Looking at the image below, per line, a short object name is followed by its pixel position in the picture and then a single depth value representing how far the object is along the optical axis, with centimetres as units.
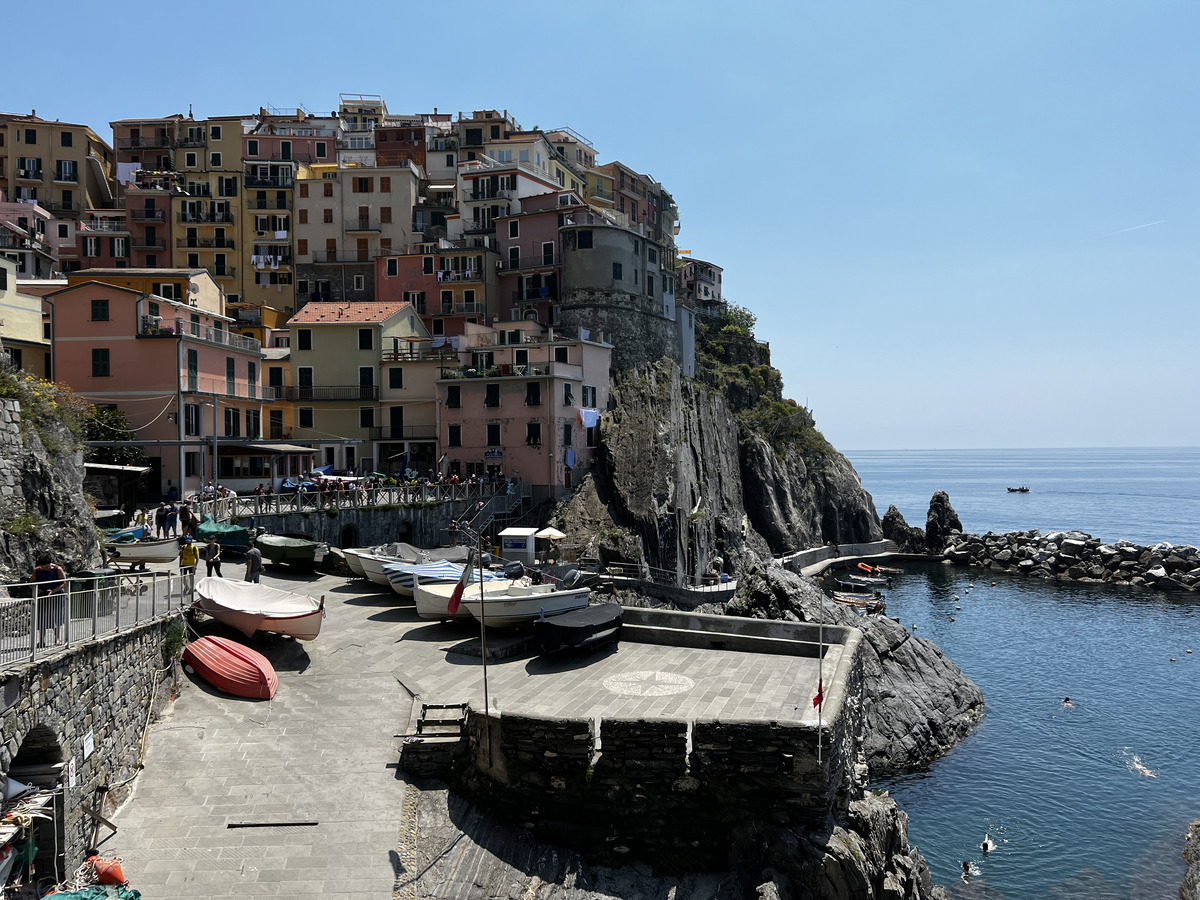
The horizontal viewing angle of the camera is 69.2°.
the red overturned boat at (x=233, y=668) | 1633
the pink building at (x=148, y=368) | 4009
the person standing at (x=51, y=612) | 1207
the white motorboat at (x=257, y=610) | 1827
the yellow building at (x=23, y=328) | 4266
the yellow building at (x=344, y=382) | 5453
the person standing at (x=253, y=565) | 2316
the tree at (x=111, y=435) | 3725
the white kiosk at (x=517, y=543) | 3447
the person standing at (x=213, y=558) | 2273
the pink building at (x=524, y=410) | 4897
